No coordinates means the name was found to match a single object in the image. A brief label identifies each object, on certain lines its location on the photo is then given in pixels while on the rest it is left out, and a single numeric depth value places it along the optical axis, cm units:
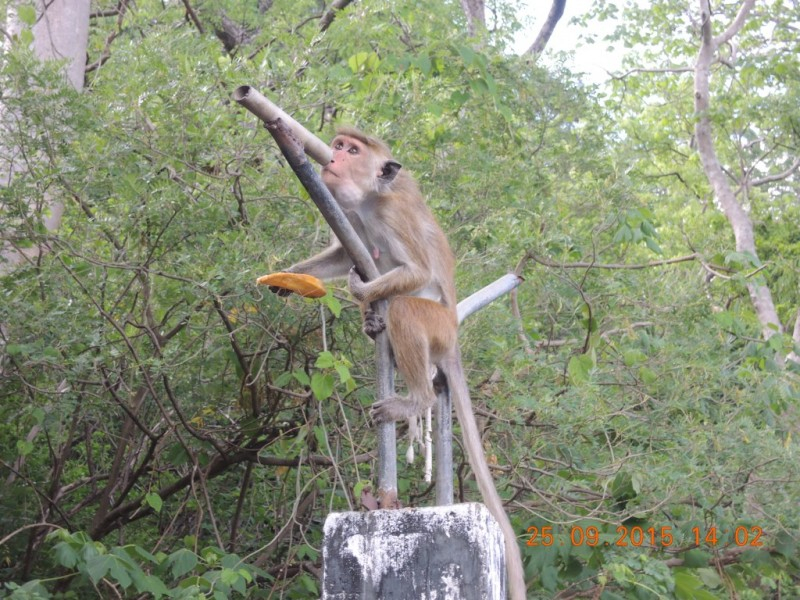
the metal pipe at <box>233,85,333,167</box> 224
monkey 355
